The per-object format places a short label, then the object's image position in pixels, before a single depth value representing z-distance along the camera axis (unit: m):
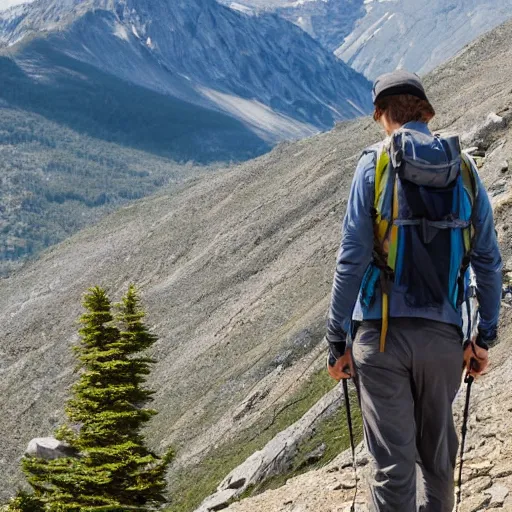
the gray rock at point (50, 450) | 29.11
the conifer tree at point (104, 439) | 17.61
